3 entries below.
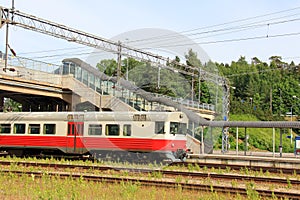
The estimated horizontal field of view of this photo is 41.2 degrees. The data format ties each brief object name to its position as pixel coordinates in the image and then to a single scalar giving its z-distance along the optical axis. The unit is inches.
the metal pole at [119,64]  1336.2
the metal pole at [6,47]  941.6
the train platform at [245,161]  912.8
